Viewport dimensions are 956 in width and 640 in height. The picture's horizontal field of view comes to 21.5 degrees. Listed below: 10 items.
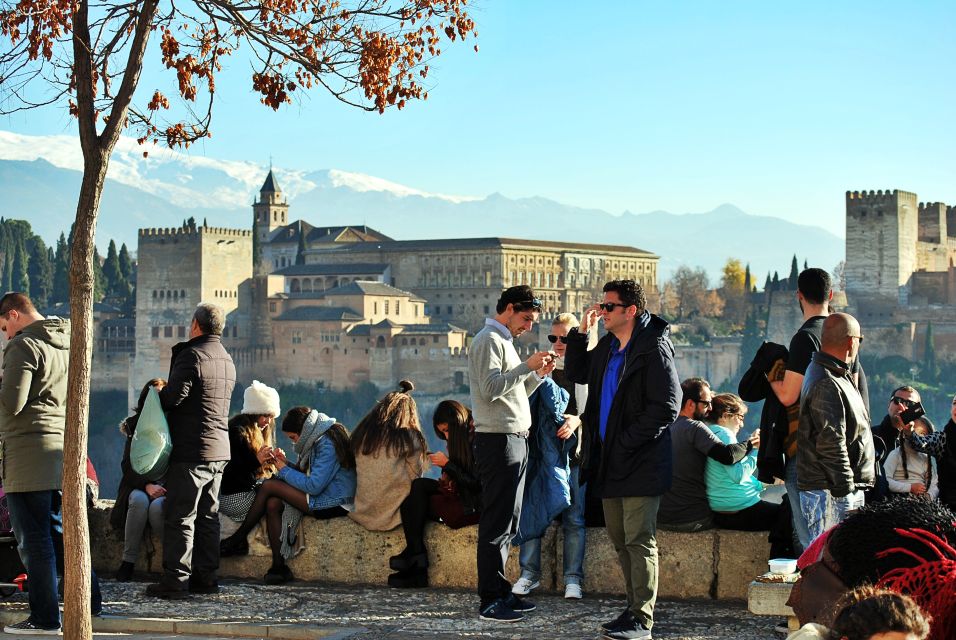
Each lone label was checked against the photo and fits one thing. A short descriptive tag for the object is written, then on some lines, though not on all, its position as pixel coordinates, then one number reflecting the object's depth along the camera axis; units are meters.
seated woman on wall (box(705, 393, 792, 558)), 11.39
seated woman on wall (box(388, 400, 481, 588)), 11.99
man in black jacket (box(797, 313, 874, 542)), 9.57
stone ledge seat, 11.37
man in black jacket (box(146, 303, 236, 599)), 11.56
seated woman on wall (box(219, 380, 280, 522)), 12.73
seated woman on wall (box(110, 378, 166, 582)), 12.60
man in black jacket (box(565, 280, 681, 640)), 9.70
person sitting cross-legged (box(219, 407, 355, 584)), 12.45
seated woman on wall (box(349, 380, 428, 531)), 12.26
